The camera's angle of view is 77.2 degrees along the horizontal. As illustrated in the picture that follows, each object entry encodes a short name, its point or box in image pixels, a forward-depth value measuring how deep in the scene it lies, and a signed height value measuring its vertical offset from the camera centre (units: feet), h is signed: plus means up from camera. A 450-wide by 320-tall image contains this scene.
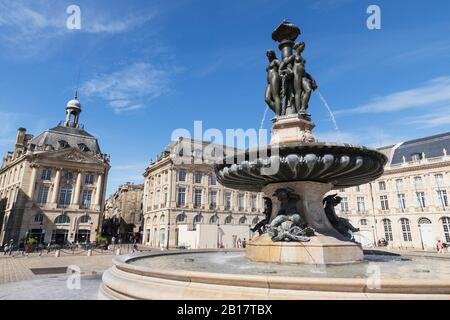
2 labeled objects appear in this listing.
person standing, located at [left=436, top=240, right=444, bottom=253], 89.38 -4.18
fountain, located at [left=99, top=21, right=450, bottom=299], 11.07 -0.70
